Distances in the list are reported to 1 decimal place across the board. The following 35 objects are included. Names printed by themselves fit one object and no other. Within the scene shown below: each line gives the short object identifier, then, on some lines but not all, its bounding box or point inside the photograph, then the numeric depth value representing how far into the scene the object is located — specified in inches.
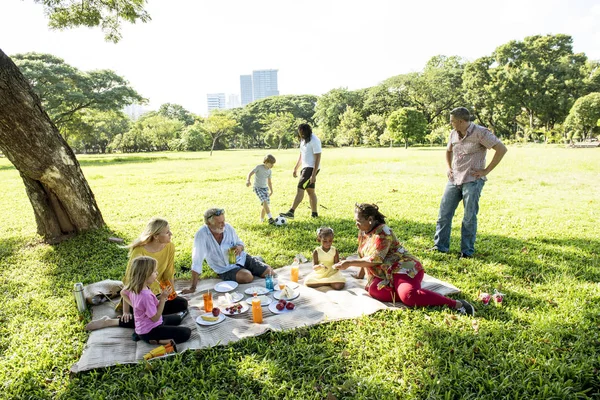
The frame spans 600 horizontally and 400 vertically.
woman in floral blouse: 151.1
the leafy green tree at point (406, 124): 1601.9
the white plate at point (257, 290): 169.3
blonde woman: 143.3
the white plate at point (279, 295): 161.1
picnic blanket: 126.5
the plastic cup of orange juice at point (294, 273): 179.6
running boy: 292.7
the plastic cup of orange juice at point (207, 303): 150.3
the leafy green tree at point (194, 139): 2097.7
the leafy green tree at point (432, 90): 1951.3
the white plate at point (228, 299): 159.5
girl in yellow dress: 176.6
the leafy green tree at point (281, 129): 2230.6
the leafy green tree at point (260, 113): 2810.0
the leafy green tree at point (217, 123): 1740.8
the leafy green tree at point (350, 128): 2055.9
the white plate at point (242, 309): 149.5
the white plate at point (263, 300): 158.6
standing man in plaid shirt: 192.5
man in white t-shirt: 295.2
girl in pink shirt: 125.3
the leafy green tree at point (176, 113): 3161.9
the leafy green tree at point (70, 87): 1013.3
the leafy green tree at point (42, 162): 211.0
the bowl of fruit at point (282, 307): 152.3
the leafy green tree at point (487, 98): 1670.8
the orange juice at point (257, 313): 142.9
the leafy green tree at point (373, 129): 1936.5
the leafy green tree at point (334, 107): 2269.9
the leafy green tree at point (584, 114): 1341.0
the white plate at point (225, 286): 175.4
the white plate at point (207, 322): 142.3
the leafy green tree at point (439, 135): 1775.1
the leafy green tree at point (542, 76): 1563.7
